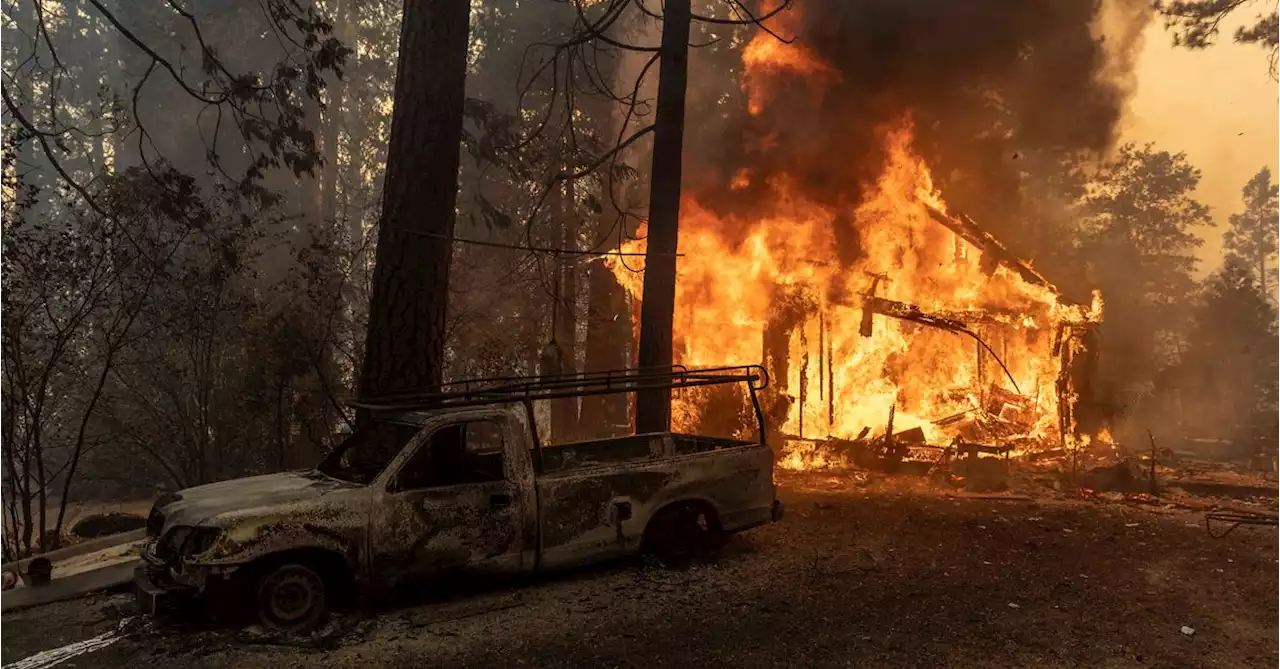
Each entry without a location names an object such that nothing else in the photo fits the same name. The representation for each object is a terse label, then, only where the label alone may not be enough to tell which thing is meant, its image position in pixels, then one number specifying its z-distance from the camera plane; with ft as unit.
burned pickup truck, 17.56
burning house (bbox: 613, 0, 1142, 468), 51.11
